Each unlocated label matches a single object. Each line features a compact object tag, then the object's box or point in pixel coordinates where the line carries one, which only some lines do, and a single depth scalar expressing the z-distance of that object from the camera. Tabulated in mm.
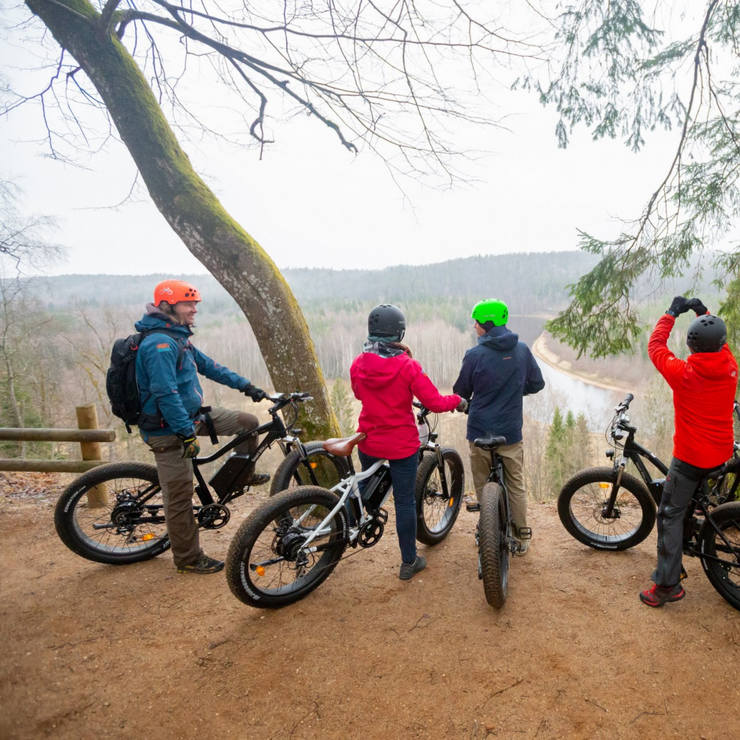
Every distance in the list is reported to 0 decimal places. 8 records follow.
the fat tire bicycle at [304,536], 2803
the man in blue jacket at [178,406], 3176
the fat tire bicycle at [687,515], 2969
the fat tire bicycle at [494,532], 2865
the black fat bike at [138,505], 3609
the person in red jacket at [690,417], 2707
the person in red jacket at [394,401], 3053
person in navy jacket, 3346
